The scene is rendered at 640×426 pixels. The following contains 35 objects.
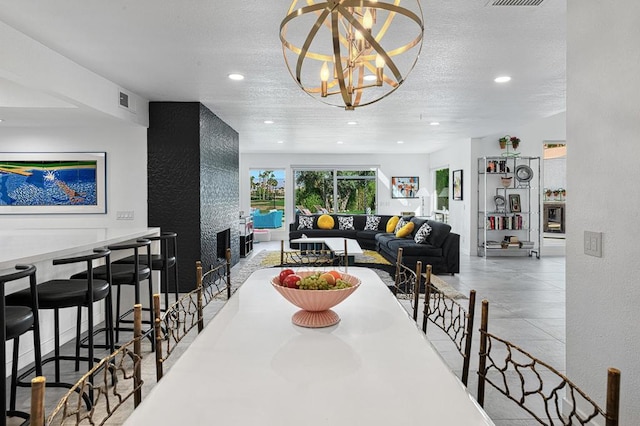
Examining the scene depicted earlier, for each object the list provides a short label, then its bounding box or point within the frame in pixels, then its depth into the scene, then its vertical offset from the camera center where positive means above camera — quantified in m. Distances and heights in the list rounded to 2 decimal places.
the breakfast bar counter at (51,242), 2.45 -0.25
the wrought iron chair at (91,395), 0.79 -0.42
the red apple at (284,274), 1.80 -0.28
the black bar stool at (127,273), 3.14 -0.48
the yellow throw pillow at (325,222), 9.52 -0.31
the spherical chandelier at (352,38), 1.50 +0.73
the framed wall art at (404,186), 11.79 +0.60
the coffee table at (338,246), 6.14 -0.59
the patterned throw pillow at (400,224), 8.33 -0.31
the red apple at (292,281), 1.69 -0.29
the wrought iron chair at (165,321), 1.44 -0.44
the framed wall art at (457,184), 9.24 +0.52
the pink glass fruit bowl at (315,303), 1.64 -0.37
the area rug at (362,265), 5.75 -0.97
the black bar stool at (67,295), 2.42 -0.50
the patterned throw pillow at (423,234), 7.02 -0.43
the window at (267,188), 11.59 +0.54
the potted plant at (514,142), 8.41 +1.29
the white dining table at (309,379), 1.01 -0.48
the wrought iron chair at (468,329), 1.60 -0.46
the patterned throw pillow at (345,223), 9.60 -0.33
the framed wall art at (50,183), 5.51 +0.32
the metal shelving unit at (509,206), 8.50 +0.04
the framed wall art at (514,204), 8.60 +0.08
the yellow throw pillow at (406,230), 7.74 -0.40
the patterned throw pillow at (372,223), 9.53 -0.33
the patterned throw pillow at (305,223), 9.57 -0.33
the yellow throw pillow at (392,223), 8.89 -0.31
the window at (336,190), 11.65 +0.50
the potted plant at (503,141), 8.46 +1.32
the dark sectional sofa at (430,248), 6.57 -0.63
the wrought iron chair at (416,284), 2.24 -0.43
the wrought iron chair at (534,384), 0.86 -1.14
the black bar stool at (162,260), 3.67 -0.45
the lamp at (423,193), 11.73 +0.41
